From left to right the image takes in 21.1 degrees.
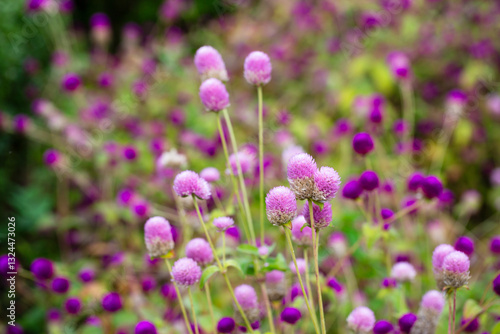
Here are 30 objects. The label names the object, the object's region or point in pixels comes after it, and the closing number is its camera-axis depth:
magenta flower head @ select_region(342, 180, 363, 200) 1.03
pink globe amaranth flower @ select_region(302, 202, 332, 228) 0.90
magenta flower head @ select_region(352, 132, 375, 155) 1.04
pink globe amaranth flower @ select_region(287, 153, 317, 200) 0.89
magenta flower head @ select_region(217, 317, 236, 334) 0.97
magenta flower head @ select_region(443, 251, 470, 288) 0.91
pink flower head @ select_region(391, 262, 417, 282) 1.02
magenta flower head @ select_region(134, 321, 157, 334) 0.96
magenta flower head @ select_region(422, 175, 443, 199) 1.02
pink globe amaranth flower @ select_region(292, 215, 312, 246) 0.98
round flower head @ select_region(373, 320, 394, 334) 0.96
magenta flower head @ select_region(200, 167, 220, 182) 1.04
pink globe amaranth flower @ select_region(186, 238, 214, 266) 0.98
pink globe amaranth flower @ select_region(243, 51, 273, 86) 0.99
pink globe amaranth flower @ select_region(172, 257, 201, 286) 0.94
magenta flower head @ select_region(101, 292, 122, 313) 1.05
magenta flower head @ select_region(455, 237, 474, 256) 1.00
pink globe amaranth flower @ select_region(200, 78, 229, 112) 0.97
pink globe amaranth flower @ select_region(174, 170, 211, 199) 0.93
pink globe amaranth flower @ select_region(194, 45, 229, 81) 1.00
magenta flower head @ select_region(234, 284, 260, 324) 0.97
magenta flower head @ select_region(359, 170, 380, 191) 1.03
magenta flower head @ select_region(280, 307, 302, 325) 0.96
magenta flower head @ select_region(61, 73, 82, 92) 1.45
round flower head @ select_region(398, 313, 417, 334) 0.96
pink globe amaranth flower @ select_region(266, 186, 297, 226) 0.90
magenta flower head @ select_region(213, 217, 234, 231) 0.96
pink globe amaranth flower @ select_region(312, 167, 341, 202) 0.89
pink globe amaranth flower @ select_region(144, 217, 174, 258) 0.95
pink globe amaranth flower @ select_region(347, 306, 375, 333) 0.96
